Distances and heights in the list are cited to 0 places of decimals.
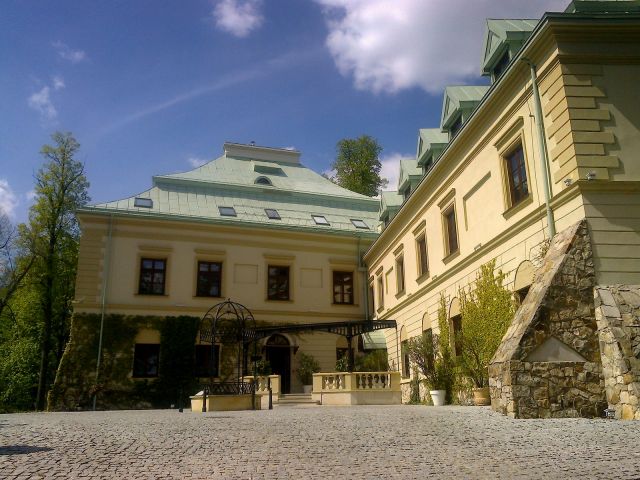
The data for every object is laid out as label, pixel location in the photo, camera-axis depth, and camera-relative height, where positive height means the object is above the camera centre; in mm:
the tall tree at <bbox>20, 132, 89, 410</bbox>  29920 +8295
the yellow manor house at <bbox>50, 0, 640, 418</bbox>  10070 +4631
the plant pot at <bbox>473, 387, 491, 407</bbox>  13656 -560
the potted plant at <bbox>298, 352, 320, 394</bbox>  25312 +362
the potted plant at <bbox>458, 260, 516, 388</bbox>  13711 +1349
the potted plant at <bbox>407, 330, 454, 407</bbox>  16812 +368
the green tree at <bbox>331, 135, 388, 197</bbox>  39625 +15299
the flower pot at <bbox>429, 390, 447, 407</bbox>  16672 -672
